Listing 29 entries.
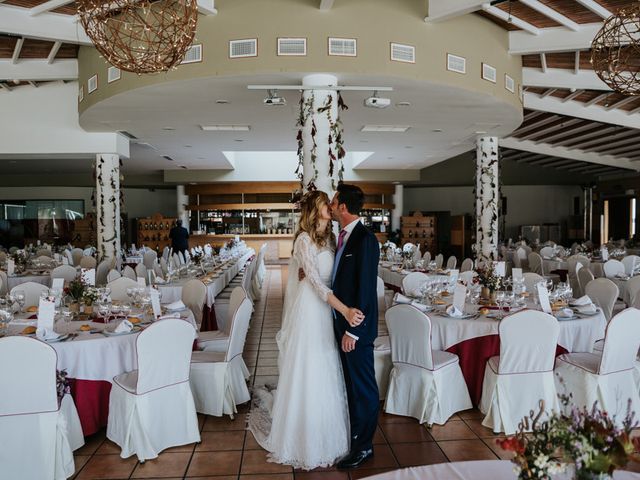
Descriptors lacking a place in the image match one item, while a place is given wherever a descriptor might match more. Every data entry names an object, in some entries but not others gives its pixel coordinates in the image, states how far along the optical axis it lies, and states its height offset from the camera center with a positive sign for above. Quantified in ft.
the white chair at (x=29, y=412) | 11.34 -3.78
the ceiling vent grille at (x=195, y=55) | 21.91 +6.91
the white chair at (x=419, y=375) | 14.67 -4.09
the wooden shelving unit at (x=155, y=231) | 67.15 -0.23
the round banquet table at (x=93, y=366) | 13.71 -3.44
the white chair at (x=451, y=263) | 35.09 -2.37
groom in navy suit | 11.68 -1.85
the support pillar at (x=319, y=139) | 22.90 +3.67
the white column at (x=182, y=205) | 69.56 +3.03
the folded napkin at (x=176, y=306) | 17.72 -2.49
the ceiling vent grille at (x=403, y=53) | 22.08 +6.98
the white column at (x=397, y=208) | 71.00 +2.37
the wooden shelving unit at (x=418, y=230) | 67.62 -0.46
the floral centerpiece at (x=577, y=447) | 4.57 -1.90
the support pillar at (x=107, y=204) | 35.96 +1.70
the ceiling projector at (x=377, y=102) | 24.16 +5.48
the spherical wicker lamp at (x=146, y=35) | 11.30 +4.20
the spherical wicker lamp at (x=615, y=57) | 13.44 +4.54
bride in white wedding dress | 12.01 -3.02
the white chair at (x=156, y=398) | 12.82 -4.03
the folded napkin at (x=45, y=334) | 13.75 -2.61
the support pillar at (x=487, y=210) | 36.65 +1.02
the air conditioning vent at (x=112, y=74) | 24.59 +6.98
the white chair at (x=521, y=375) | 13.94 -3.87
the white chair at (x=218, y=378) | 15.26 -4.14
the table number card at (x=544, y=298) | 16.02 -2.14
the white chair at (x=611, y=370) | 13.70 -3.80
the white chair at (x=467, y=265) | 32.05 -2.35
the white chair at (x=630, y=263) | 30.49 -2.28
